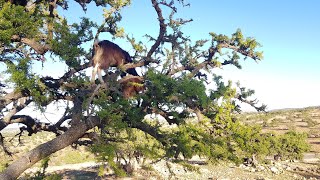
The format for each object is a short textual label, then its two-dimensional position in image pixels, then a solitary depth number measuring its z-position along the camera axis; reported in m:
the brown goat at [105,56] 6.49
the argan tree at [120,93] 5.73
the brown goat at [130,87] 6.68
